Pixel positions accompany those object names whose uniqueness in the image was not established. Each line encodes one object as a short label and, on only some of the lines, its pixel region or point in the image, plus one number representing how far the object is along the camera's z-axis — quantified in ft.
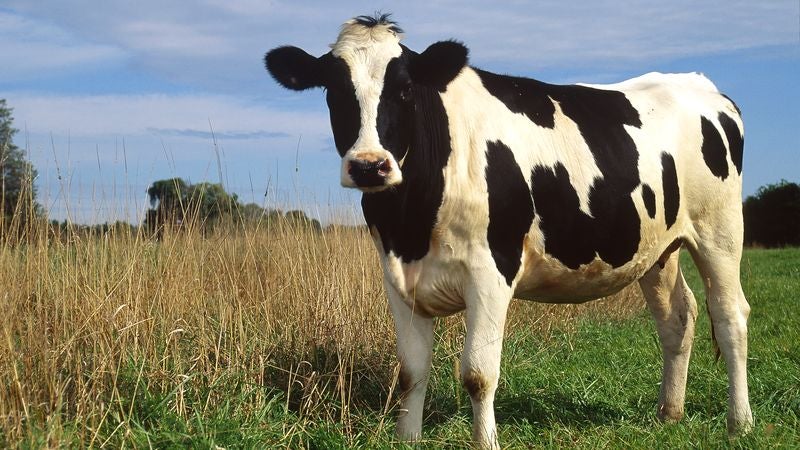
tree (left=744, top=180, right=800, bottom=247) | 131.03
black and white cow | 16.17
